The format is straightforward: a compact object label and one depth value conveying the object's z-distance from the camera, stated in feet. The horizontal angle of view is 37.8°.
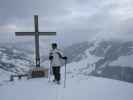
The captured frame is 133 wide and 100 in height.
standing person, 34.04
